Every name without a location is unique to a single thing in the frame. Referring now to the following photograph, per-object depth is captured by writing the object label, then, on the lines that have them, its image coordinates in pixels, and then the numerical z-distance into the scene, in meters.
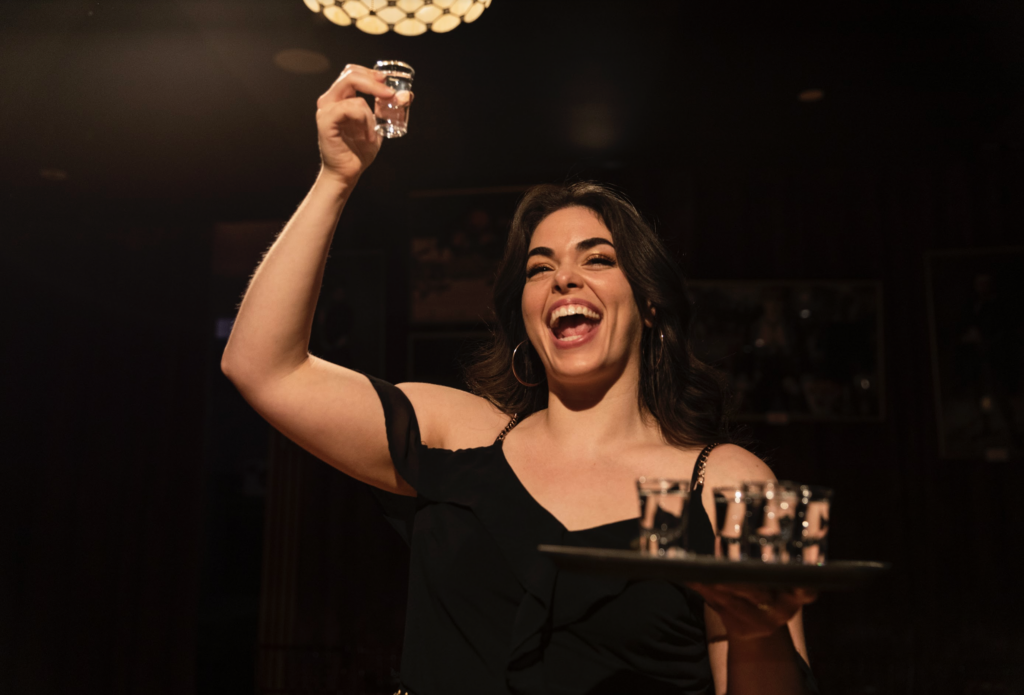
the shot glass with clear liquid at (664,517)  1.17
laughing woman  1.39
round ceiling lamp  2.53
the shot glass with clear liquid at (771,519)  1.12
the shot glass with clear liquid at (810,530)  1.13
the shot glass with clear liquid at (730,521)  1.16
